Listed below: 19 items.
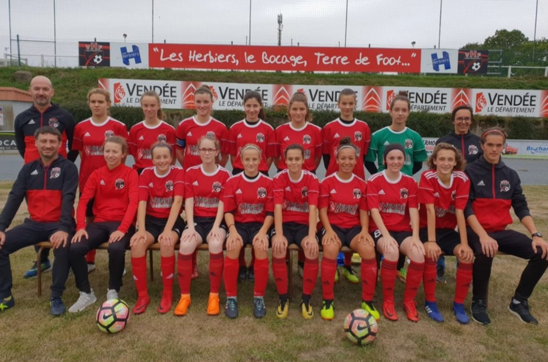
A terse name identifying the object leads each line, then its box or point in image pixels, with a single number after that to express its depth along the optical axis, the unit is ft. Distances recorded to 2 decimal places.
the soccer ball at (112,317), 9.78
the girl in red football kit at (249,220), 11.12
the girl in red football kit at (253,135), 14.08
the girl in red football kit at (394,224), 11.07
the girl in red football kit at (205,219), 11.27
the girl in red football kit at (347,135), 13.91
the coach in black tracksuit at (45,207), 11.21
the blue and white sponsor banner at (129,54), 70.69
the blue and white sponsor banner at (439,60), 70.74
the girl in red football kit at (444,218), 11.18
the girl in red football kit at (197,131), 13.79
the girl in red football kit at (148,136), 13.91
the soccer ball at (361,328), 9.48
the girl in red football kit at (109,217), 11.30
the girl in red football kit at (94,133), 13.51
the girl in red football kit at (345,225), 11.14
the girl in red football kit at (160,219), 11.31
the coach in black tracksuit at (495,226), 11.12
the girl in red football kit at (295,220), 11.11
